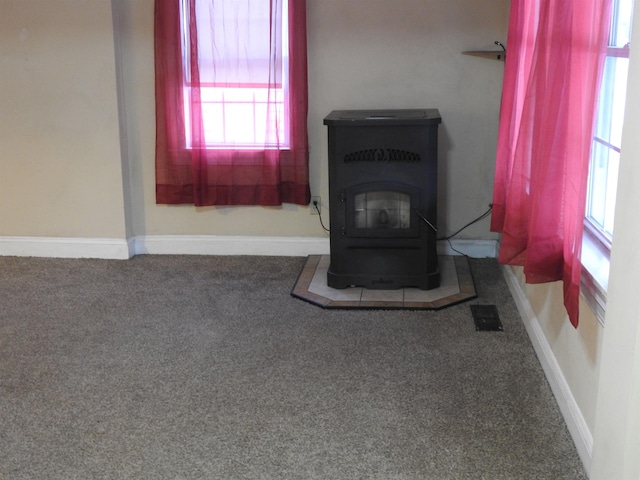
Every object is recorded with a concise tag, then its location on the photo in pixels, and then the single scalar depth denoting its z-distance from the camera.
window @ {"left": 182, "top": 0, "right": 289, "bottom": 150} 4.17
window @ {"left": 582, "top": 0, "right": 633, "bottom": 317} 2.46
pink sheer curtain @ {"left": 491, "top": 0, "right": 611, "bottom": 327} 2.15
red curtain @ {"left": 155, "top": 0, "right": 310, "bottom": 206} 4.18
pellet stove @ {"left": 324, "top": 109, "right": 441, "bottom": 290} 3.75
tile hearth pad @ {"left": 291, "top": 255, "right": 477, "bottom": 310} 3.69
